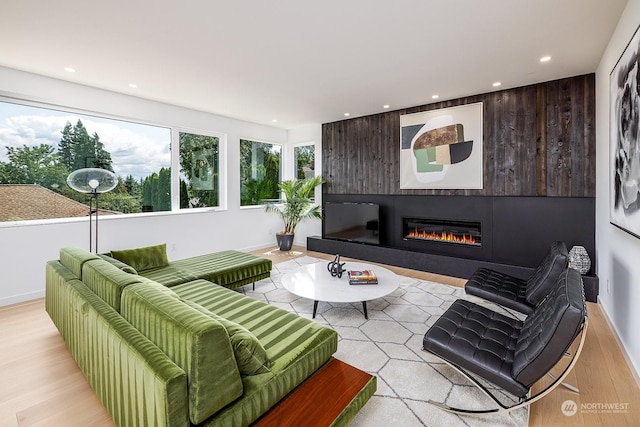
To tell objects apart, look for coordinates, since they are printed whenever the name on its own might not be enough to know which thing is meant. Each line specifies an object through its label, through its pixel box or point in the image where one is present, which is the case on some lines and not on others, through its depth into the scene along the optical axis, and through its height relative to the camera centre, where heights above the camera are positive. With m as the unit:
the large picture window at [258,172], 6.07 +0.89
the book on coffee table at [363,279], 3.10 -0.71
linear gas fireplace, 4.53 -0.32
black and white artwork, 1.99 +0.54
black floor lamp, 3.43 +0.39
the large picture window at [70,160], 3.50 +0.73
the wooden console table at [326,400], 1.32 -0.92
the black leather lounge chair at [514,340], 1.44 -0.80
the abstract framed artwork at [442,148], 4.39 +1.00
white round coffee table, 2.81 -0.77
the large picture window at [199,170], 5.14 +0.77
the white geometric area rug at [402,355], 1.71 -1.14
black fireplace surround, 3.72 -0.30
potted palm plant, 6.16 +0.12
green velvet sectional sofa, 1.12 -0.68
